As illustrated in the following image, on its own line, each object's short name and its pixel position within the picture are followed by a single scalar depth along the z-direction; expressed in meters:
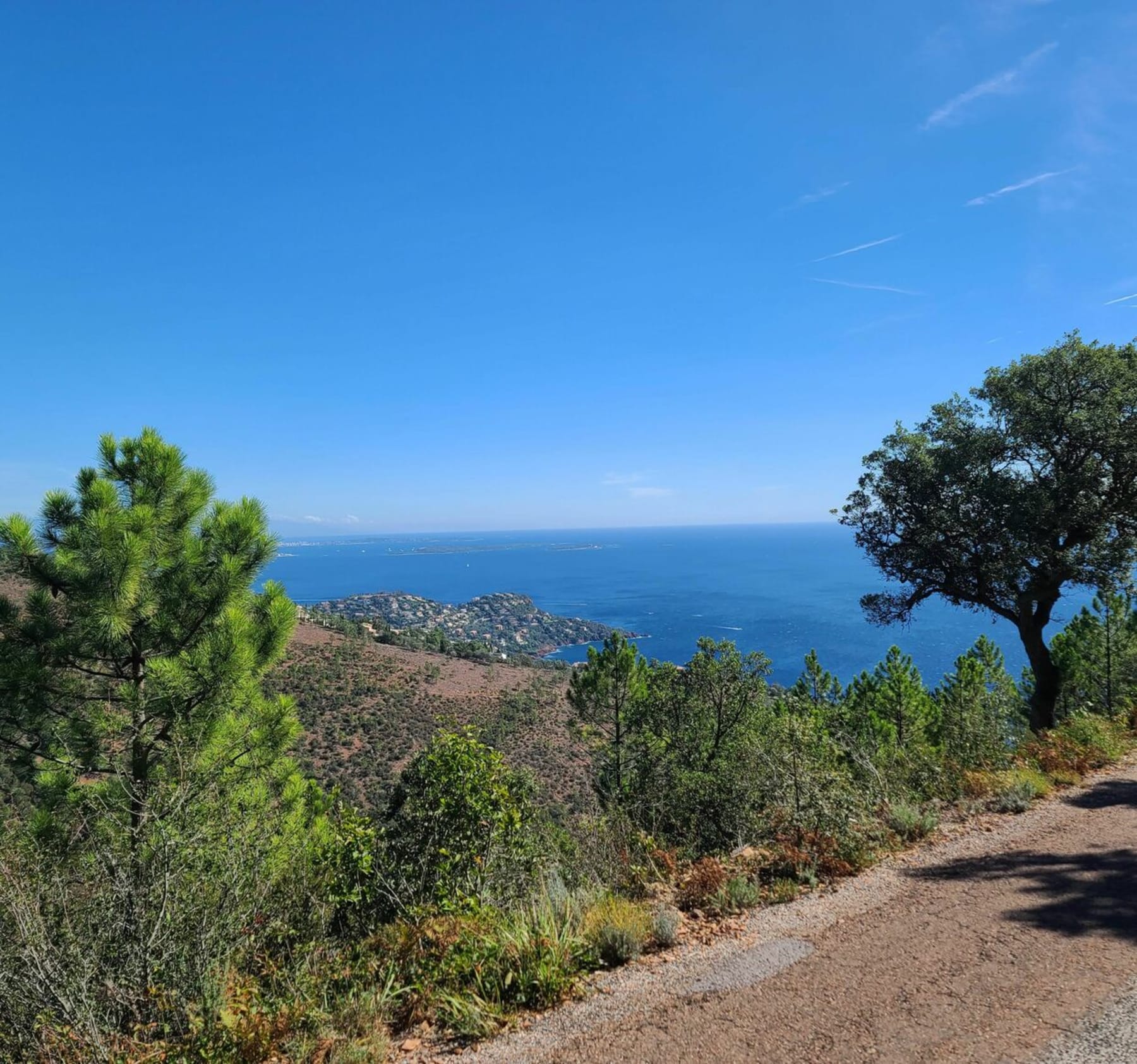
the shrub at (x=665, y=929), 4.44
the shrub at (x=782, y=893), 5.08
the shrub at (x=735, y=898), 4.96
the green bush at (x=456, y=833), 5.52
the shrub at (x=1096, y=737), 8.03
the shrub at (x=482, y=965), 3.82
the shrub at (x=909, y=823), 6.05
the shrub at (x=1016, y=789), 6.55
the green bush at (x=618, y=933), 4.28
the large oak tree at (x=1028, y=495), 10.08
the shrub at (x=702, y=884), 5.14
